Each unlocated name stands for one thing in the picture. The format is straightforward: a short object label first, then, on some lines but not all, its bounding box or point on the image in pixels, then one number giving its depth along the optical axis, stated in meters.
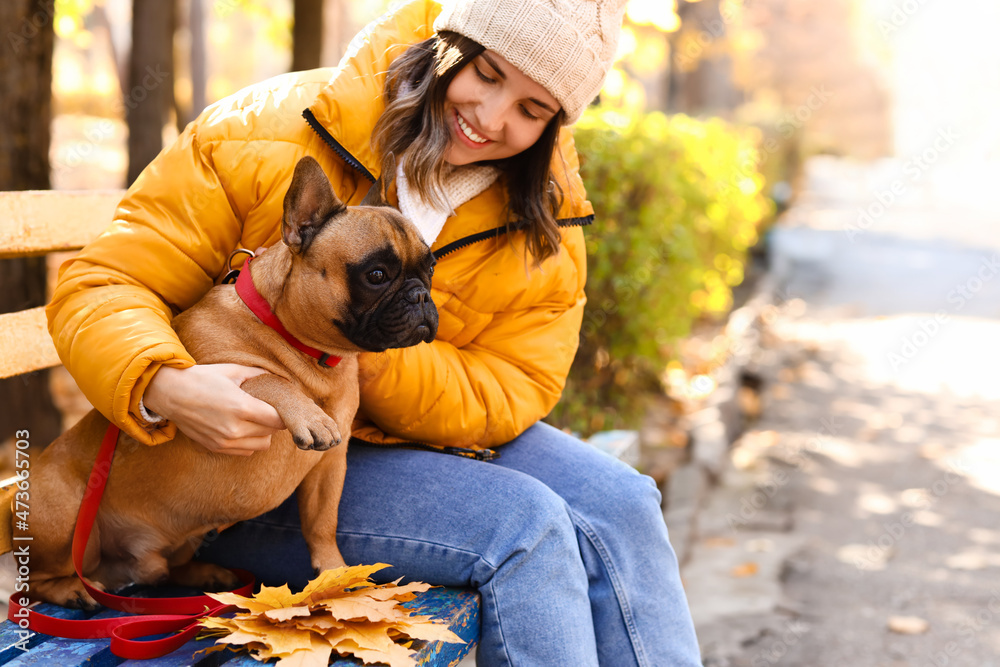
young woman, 2.08
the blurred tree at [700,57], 13.36
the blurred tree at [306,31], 6.36
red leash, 1.86
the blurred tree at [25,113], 3.83
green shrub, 4.57
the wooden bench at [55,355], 1.87
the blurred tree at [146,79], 7.40
